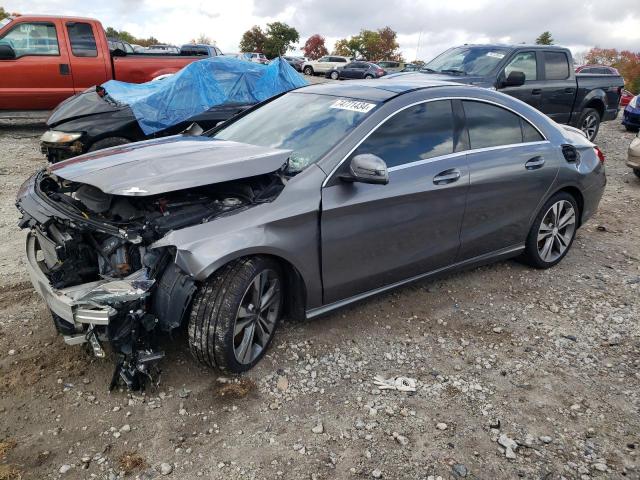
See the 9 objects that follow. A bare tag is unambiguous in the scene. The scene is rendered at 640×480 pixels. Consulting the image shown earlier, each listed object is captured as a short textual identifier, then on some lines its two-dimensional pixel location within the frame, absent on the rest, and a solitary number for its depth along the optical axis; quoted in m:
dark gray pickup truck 7.63
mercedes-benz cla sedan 2.65
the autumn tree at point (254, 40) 62.19
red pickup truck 8.81
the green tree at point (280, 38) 58.53
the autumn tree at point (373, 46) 61.41
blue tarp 6.82
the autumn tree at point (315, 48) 72.75
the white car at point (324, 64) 38.04
